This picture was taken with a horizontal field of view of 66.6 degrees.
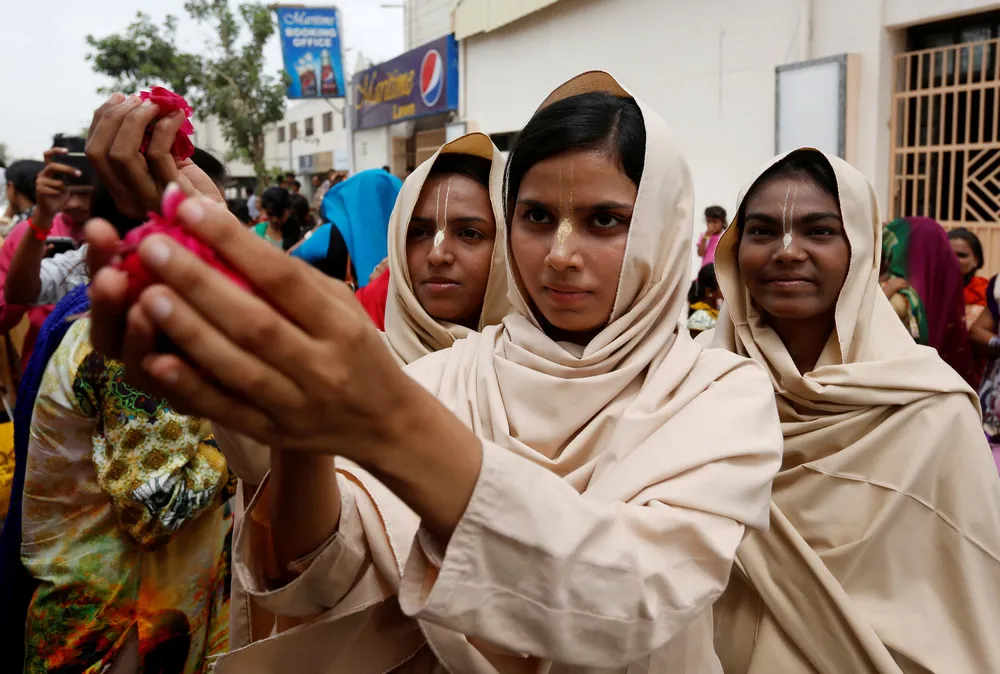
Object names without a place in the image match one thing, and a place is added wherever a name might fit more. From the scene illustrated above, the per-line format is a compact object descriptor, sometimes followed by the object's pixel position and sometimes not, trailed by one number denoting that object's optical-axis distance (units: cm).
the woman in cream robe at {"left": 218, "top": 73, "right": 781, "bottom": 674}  84
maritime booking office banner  1580
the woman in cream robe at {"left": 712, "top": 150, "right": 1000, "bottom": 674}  180
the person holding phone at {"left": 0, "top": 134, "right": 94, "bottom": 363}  298
